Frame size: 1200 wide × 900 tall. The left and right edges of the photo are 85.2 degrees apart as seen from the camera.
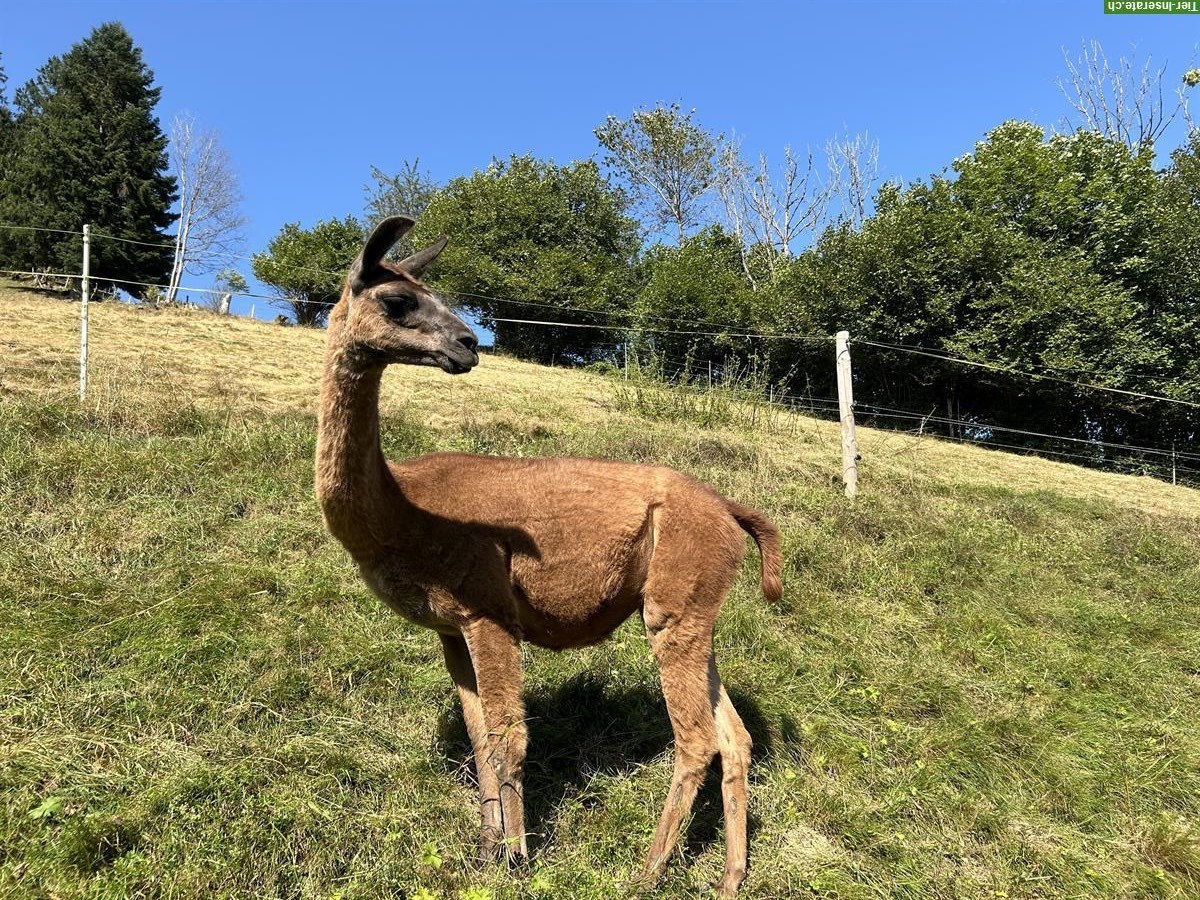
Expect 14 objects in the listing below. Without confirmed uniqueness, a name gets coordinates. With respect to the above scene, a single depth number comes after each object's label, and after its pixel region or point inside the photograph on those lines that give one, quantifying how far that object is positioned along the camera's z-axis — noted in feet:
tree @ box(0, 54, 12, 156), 124.06
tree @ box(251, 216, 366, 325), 103.47
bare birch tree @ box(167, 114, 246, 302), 129.59
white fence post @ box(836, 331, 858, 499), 32.24
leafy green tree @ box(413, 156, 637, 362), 99.19
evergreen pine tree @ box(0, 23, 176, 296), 100.37
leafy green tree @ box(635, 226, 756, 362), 90.53
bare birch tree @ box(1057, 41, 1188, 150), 106.88
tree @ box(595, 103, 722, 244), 128.98
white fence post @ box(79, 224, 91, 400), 29.78
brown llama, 10.06
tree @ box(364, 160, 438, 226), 157.07
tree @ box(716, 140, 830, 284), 129.29
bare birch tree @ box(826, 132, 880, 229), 126.17
